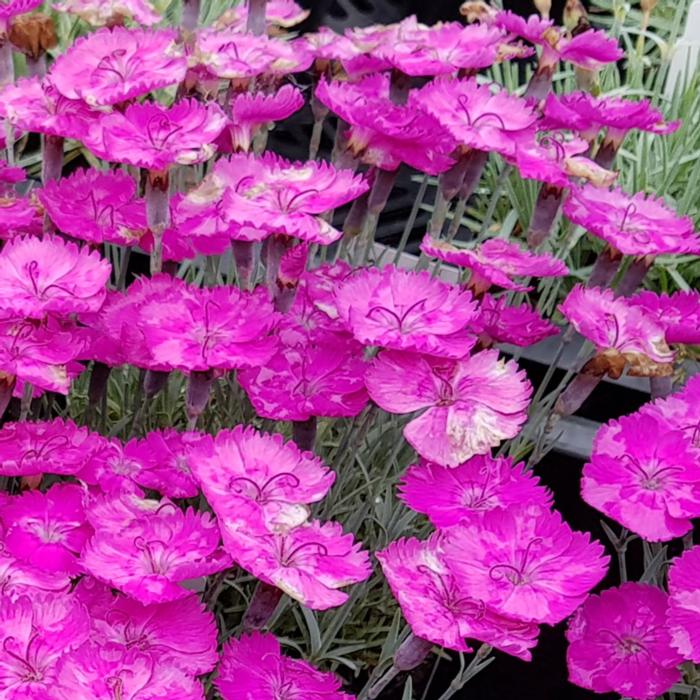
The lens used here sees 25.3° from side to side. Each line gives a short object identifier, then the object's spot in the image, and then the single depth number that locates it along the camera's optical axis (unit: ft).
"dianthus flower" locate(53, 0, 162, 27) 1.42
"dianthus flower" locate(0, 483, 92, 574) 1.13
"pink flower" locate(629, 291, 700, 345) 1.33
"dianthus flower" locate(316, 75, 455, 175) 1.30
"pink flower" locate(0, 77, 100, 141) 1.26
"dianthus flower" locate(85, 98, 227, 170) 1.20
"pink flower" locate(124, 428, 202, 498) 1.20
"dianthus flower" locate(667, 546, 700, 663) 1.12
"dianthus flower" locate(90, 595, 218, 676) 1.06
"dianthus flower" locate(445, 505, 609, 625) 1.06
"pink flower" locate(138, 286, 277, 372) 1.15
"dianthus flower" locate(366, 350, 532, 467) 1.14
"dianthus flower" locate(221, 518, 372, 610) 1.04
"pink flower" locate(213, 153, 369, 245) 1.18
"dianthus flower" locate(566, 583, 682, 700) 1.21
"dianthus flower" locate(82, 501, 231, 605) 1.05
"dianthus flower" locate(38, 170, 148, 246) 1.28
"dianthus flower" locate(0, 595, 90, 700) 1.00
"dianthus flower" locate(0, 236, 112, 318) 1.17
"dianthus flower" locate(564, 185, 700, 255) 1.30
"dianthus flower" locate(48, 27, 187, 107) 1.24
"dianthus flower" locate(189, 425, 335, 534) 1.08
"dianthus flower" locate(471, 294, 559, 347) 1.31
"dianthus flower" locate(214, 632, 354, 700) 1.10
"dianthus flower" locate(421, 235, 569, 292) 1.26
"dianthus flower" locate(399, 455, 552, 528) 1.13
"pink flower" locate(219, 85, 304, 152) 1.31
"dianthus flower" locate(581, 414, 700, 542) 1.16
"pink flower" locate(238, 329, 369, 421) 1.18
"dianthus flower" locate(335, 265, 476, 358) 1.15
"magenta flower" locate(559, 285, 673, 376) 1.26
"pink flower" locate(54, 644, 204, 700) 0.98
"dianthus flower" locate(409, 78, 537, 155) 1.30
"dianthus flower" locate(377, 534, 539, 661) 1.04
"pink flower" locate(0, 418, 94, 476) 1.19
